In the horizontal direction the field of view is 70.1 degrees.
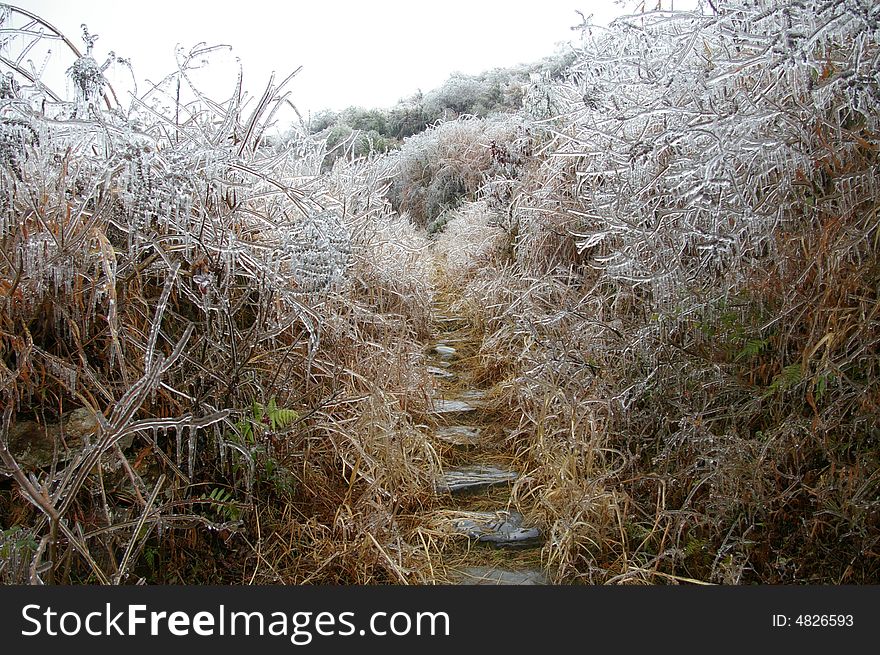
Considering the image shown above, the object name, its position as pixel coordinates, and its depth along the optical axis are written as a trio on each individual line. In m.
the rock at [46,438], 2.26
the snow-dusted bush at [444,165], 11.74
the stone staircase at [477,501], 2.85
